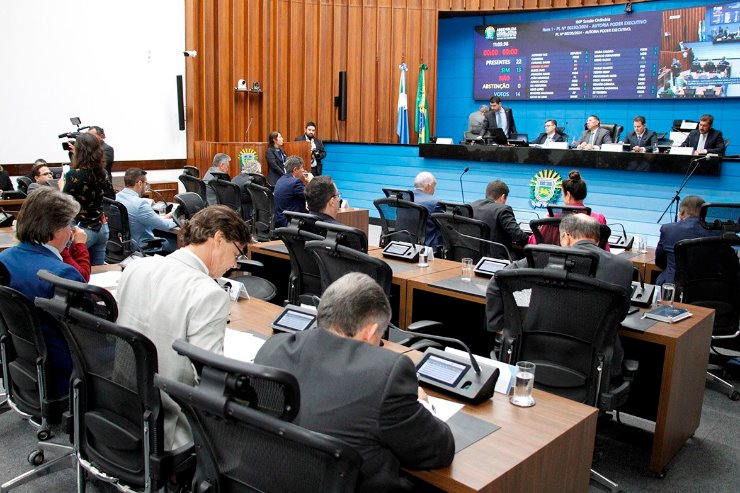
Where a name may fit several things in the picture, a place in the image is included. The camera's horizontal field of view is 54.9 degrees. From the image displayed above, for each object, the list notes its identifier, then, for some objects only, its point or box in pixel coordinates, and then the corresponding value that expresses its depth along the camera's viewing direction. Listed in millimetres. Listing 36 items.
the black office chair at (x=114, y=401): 2152
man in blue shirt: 5820
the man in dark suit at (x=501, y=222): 5398
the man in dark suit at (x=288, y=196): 6691
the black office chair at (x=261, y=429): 1492
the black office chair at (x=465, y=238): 5043
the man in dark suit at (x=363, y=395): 1691
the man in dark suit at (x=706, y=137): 8688
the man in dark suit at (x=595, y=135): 9617
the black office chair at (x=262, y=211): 7176
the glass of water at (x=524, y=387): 2305
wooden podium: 10875
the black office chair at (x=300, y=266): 3959
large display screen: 9555
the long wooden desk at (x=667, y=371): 3195
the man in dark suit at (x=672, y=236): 4820
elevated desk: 7617
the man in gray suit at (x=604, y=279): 3107
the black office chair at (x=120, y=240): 5637
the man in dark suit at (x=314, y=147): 11281
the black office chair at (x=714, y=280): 4359
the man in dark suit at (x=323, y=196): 4688
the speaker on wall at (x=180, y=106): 11031
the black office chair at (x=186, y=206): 6062
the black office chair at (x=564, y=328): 2826
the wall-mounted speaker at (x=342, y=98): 12126
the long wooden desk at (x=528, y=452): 1849
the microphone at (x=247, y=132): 11758
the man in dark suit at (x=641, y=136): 9352
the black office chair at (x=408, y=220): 5645
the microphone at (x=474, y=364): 2324
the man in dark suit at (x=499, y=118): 10766
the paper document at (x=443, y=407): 2170
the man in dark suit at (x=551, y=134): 9945
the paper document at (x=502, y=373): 2402
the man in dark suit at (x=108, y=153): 7848
